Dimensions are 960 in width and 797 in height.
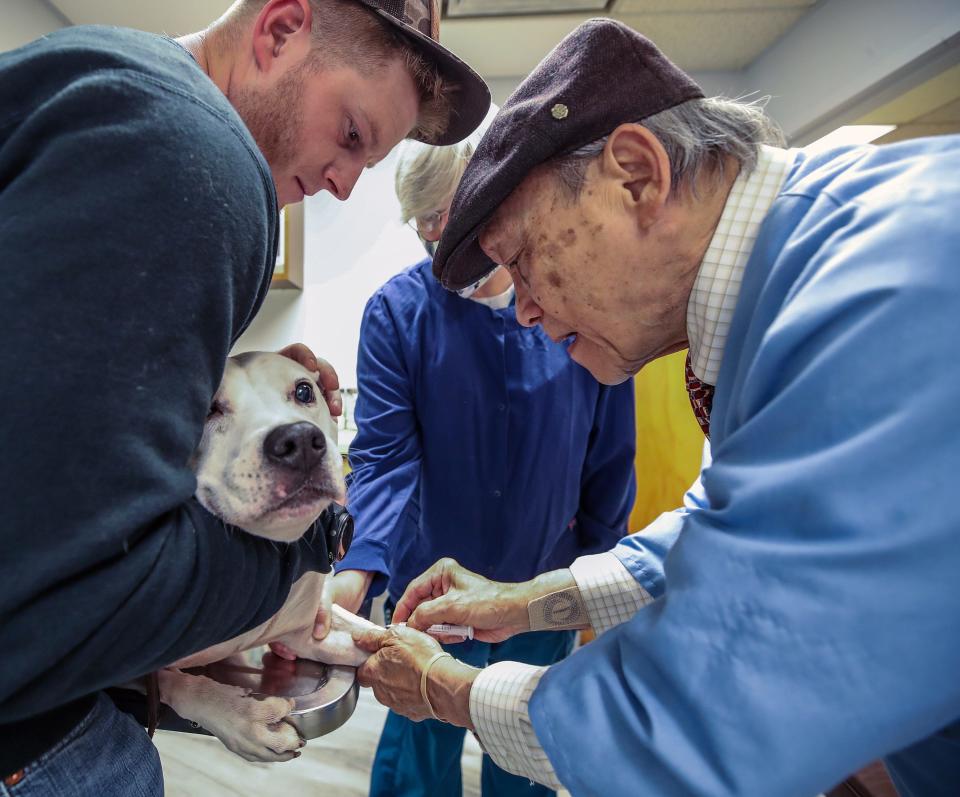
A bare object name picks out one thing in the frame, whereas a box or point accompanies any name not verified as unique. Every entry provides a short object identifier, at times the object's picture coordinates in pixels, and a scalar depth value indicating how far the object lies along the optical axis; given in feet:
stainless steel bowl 3.10
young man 1.44
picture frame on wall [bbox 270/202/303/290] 10.16
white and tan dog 2.63
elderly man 1.63
